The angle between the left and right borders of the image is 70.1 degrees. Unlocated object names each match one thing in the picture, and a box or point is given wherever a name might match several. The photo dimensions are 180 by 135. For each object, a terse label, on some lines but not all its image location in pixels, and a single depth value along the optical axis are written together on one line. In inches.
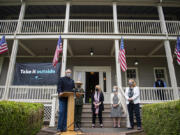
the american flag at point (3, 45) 271.6
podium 131.4
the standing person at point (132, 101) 178.8
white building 294.4
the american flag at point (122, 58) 250.6
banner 275.4
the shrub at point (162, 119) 99.1
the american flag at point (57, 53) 251.6
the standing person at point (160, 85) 297.3
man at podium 145.5
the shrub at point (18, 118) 97.3
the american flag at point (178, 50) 261.1
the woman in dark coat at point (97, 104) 200.7
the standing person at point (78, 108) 179.3
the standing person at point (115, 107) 199.9
